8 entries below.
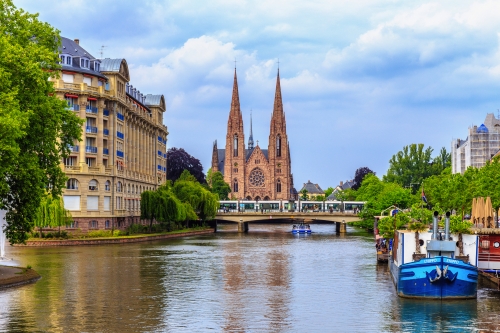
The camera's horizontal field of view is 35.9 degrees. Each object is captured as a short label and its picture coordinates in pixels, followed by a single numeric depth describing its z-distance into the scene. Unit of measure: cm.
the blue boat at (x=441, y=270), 3550
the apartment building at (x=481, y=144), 14575
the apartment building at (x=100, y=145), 9275
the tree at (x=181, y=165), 16912
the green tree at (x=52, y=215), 7950
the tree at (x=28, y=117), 3903
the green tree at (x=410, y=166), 19138
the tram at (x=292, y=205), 16788
